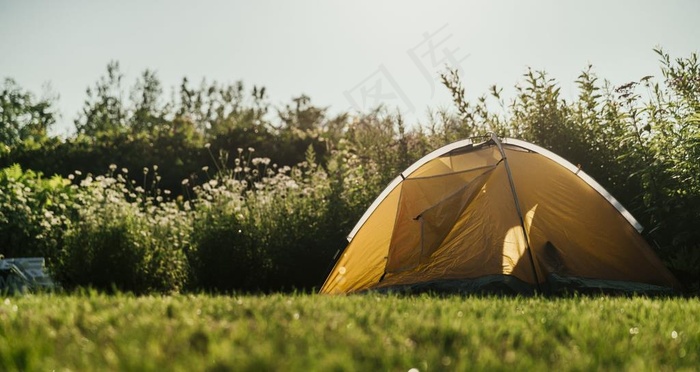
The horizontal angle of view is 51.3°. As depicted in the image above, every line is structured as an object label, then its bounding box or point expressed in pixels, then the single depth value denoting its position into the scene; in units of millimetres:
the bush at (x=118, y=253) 7277
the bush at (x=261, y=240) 7898
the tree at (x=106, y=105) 29688
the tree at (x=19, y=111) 31703
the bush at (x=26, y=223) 8430
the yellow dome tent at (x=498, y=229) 6355
